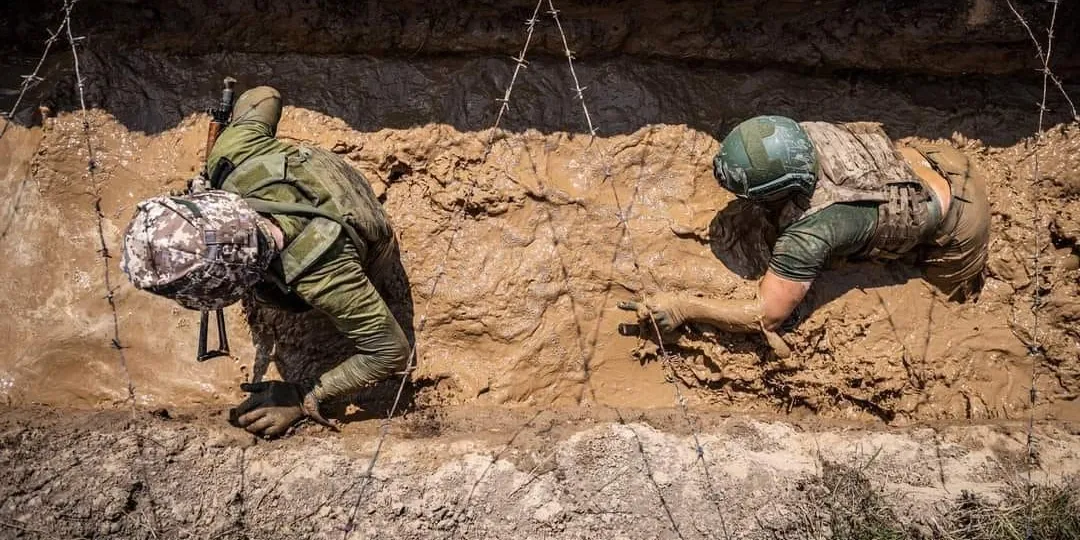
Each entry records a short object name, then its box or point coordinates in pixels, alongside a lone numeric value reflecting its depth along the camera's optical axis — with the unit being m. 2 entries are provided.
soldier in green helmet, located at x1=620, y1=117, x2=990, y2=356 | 3.85
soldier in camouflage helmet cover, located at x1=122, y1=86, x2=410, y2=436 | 2.92
